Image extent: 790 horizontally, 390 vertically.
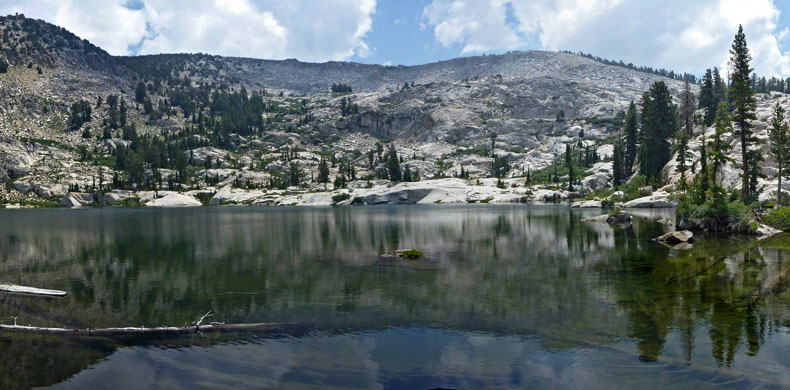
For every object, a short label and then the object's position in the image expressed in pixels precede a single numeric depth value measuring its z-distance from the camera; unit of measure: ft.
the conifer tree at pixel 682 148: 329.56
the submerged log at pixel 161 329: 66.59
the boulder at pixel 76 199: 610.65
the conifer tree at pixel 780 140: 210.38
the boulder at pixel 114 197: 635.66
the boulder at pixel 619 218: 229.31
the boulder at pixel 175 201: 618.03
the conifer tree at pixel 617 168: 513.16
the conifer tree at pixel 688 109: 479.82
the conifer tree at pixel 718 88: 579.60
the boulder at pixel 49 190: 630.33
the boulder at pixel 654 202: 355.36
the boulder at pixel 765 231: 156.46
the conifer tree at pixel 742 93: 200.64
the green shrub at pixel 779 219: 164.66
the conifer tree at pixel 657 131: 417.49
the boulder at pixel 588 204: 412.07
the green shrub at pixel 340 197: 616.39
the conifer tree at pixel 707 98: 501.56
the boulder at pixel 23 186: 631.97
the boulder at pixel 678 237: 147.34
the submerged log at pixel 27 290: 90.99
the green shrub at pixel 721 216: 163.53
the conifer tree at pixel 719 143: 177.99
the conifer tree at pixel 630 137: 508.12
